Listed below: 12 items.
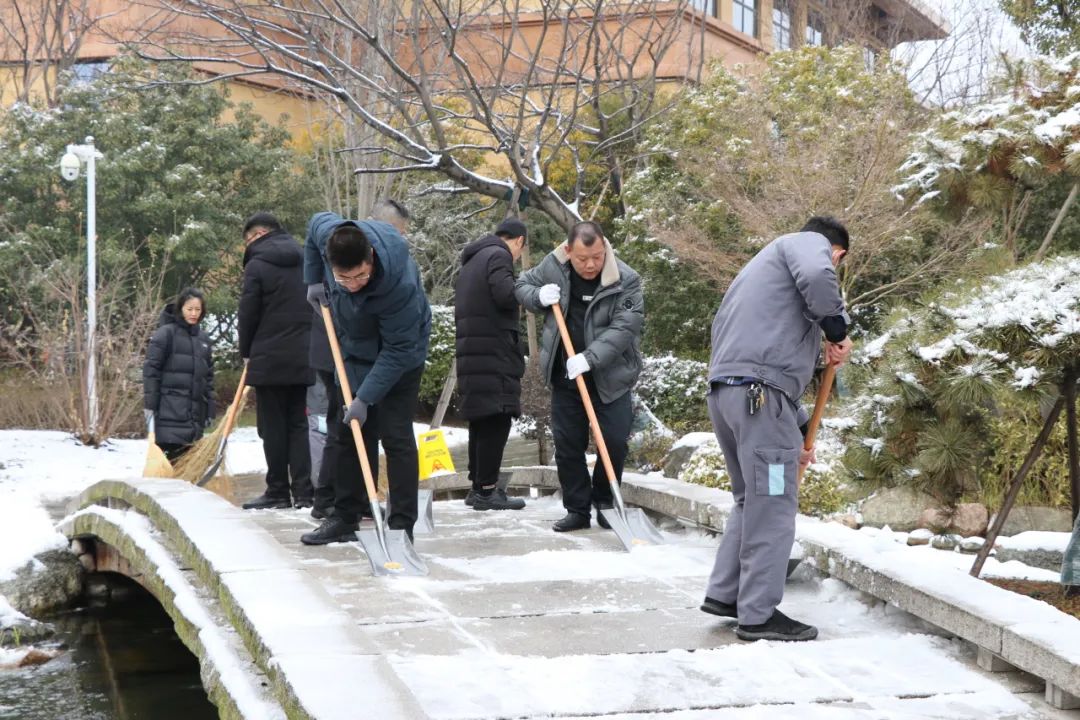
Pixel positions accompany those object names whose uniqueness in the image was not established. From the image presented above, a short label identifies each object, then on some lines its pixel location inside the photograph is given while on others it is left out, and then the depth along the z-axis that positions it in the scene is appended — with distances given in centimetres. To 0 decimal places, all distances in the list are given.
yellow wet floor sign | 941
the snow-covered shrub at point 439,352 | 2084
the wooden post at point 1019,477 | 582
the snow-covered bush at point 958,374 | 574
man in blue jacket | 577
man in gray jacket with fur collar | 677
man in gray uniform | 470
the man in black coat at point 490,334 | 768
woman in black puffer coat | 988
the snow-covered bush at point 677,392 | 1416
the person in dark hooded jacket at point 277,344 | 781
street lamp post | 1595
